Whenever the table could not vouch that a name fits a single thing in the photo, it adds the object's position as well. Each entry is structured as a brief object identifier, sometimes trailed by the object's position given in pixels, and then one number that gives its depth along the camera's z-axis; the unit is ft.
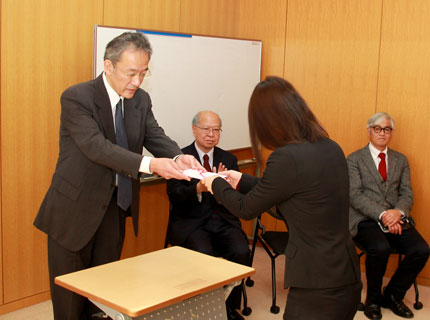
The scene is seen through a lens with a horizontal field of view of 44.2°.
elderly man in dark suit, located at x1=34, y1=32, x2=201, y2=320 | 8.90
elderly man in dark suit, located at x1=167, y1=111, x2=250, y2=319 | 13.34
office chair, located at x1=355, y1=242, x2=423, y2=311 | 14.52
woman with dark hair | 7.18
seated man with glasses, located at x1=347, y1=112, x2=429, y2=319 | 14.23
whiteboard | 14.64
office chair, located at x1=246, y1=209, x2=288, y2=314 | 13.94
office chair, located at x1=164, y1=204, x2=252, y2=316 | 13.69
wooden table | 7.10
